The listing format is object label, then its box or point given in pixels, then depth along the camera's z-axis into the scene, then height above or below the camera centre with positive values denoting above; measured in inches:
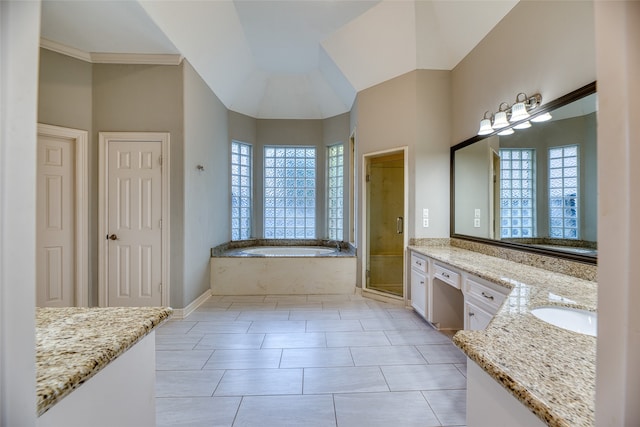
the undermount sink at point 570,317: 49.8 -17.5
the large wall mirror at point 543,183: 74.1 +9.4
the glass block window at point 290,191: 222.8 +16.3
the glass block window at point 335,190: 212.8 +16.6
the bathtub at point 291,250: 201.0 -25.3
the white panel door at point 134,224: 131.8 -5.1
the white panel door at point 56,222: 121.0 -4.1
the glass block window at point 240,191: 206.1 +15.7
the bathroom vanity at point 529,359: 25.2 -15.7
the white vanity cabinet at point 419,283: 125.2 -30.1
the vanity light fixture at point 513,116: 92.1 +33.4
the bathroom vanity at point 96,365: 27.6 -15.6
